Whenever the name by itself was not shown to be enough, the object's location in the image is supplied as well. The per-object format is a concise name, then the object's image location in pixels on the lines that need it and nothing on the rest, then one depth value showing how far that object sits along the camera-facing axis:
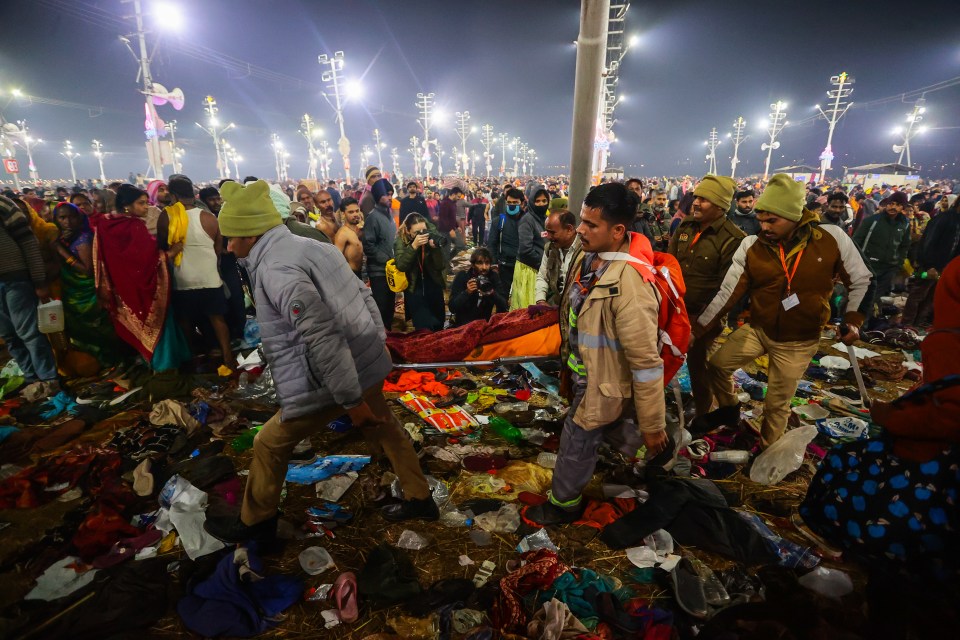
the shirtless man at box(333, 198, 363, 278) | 5.43
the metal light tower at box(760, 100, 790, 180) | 49.91
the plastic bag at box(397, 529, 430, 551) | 2.92
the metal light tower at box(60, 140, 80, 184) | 78.65
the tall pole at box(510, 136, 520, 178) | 113.94
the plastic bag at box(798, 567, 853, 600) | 2.46
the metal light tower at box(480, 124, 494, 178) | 84.75
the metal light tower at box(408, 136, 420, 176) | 81.19
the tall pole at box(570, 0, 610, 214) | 6.45
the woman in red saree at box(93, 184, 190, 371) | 4.95
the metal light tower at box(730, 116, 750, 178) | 63.73
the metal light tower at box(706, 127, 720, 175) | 78.55
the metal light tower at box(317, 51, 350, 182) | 37.31
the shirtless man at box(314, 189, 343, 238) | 6.04
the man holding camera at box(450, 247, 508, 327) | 5.75
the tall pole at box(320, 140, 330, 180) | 78.01
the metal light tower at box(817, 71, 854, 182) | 42.09
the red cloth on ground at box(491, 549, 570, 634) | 2.24
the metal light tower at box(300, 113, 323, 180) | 50.78
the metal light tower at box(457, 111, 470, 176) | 69.38
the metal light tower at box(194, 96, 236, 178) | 37.76
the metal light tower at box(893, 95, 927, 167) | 44.00
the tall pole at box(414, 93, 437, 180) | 52.91
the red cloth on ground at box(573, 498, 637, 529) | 3.07
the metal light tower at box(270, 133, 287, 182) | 75.68
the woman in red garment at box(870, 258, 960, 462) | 1.87
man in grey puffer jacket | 2.27
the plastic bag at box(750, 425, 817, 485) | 3.42
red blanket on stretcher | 4.68
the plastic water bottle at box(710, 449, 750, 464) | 3.68
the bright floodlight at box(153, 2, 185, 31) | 21.25
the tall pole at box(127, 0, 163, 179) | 21.38
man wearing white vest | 5.01
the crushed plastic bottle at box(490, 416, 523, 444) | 4.12
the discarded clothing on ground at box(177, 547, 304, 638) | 2.30
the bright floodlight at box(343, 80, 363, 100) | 39.46
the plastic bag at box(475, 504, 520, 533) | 3.07
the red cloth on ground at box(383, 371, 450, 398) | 5.07
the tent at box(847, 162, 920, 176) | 28.77
